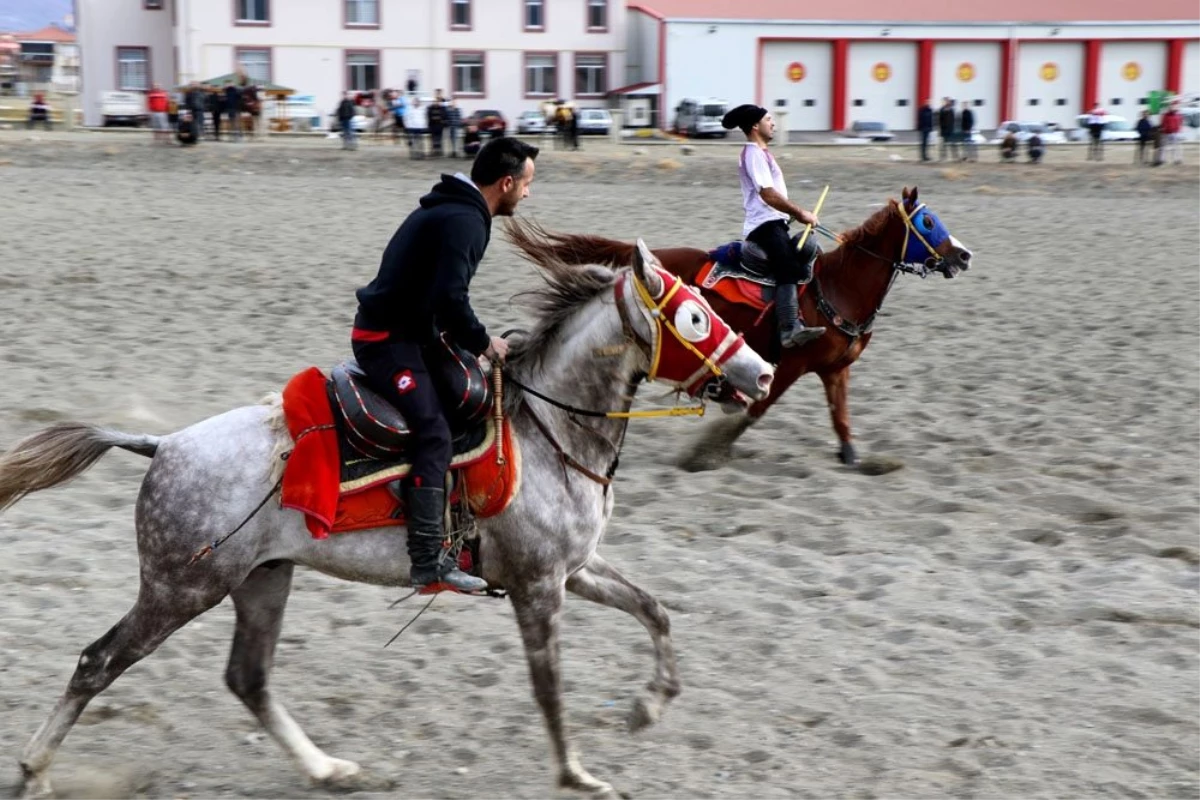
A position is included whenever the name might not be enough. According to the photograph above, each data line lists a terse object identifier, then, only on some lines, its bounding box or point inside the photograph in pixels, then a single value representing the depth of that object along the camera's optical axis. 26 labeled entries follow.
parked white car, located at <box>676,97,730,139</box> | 44.72
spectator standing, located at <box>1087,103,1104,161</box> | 33.59
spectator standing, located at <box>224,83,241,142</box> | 32.88
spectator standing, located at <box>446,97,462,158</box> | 29.66
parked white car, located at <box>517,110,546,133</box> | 42.55
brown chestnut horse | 9.38
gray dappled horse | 4.88
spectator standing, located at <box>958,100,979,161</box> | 31.84
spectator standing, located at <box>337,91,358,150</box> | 31.05
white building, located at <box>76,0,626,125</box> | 49.25
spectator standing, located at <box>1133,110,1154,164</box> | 31.47
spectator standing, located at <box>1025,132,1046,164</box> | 30.70
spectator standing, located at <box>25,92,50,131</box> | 36.06
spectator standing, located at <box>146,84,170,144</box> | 31.92
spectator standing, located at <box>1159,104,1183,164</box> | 30.58
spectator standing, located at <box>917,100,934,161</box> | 32.03
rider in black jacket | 4.82
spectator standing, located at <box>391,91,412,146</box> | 31.92
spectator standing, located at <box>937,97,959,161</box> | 32.12
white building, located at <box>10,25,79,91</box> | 85.25
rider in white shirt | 9.08
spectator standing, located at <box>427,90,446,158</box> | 29.25
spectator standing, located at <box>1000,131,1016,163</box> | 31.66
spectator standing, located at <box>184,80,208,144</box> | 31.28
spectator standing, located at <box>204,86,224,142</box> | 32.81
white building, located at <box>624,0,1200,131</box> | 52.34
